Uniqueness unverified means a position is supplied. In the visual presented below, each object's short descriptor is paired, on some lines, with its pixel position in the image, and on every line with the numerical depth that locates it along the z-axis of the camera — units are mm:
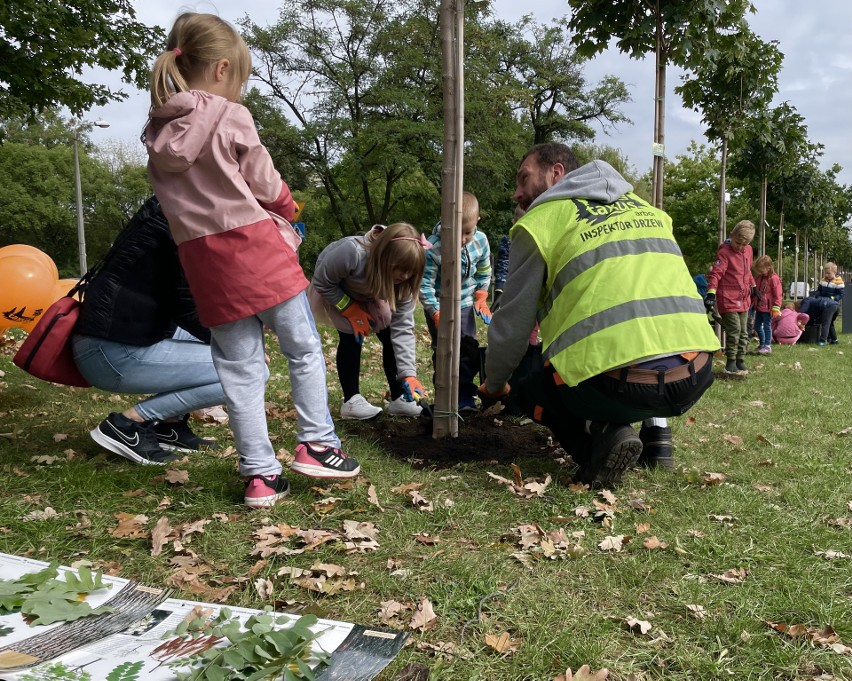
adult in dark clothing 3314
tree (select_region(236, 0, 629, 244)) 23766
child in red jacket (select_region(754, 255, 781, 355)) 11578
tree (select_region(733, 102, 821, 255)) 15338
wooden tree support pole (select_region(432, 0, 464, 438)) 3678
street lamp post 29453
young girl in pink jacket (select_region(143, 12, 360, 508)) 2664
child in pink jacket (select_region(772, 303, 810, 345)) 13430
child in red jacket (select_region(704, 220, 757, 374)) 9141
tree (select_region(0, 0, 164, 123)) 8625
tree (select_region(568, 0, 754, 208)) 7109
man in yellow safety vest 3023
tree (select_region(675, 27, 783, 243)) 10469
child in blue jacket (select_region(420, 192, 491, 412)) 5160
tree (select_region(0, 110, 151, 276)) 40875
